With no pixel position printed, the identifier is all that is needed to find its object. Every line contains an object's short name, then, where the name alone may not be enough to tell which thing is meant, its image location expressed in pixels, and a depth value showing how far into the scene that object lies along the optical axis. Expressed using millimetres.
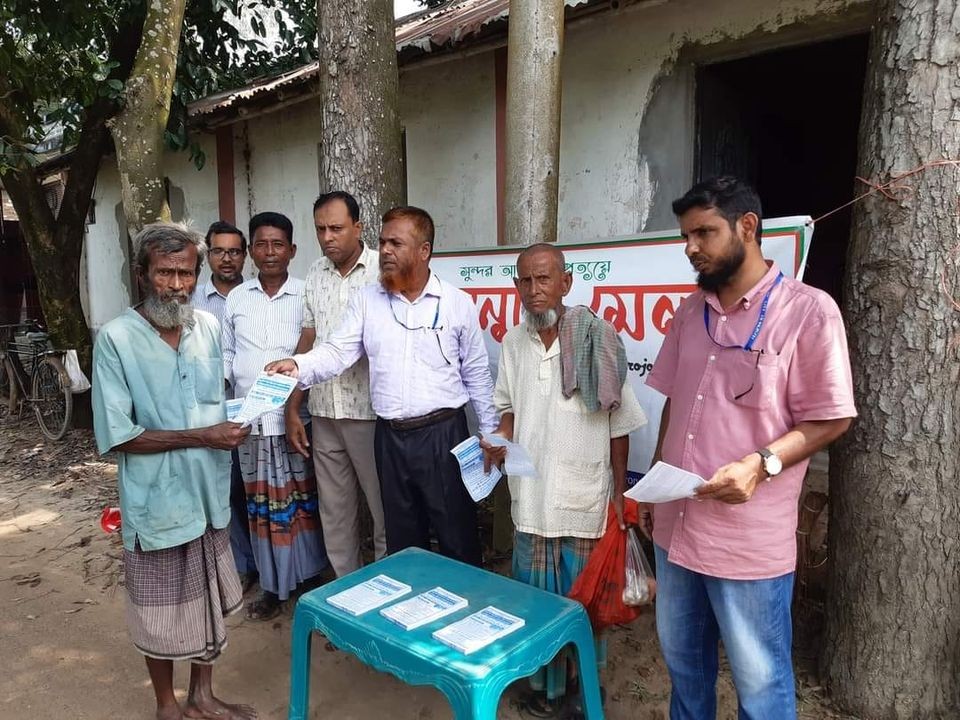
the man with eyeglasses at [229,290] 3537
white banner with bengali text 2783
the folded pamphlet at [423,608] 1992
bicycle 6984
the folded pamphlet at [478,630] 1857
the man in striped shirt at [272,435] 3148
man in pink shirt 1635
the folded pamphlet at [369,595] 2088
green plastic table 1766
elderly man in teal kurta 2191
